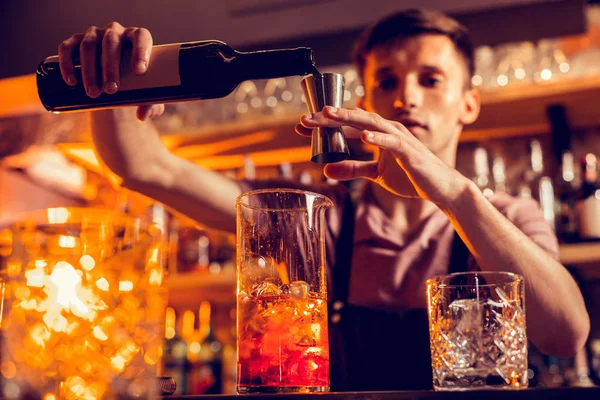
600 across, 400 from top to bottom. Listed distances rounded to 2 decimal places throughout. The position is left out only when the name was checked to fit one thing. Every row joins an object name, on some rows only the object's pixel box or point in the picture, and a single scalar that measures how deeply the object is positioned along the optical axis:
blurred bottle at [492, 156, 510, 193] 2.22
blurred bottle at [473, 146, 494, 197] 2.21
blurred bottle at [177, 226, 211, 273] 2.45
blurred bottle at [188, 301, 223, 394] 2.38
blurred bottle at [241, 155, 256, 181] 2.35
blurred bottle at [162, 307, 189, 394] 2.44
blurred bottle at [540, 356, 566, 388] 1.99
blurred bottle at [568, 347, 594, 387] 1.94
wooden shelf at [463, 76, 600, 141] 1.96
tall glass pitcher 0.64
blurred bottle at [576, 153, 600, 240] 1.91
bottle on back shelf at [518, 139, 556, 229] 2.11
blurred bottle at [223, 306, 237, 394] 2.35
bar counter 0.45
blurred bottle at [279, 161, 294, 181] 2.27
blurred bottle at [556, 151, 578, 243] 2.03
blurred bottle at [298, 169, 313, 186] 2.26
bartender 1.00
